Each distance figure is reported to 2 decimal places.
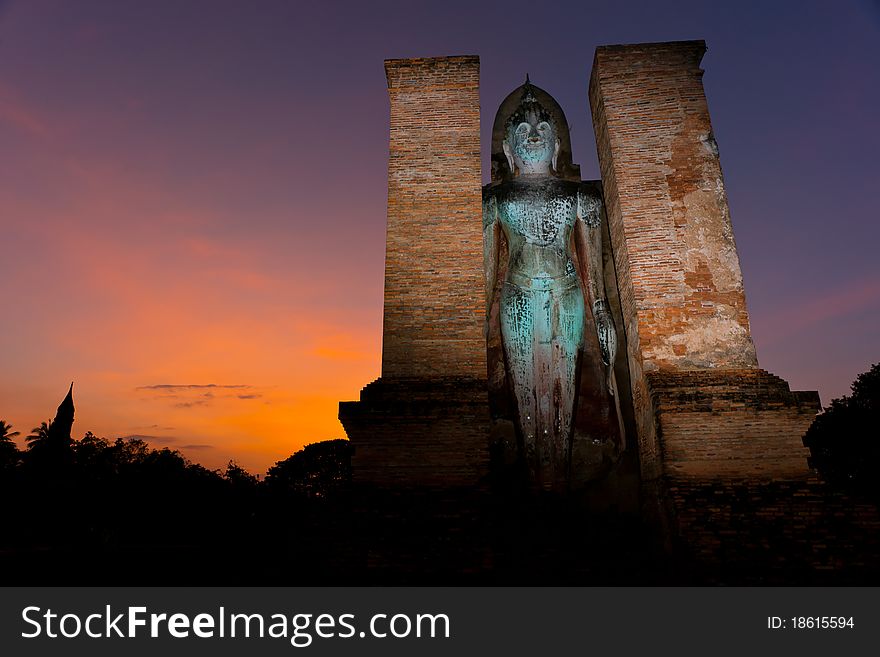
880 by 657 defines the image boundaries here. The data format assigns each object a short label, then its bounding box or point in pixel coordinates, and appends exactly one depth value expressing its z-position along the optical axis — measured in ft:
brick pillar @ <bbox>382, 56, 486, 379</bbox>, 20.75
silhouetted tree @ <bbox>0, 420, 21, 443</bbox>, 103.82
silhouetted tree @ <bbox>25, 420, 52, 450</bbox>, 114.11
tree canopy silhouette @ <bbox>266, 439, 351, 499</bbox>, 116.21
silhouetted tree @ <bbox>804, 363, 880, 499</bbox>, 72.33
